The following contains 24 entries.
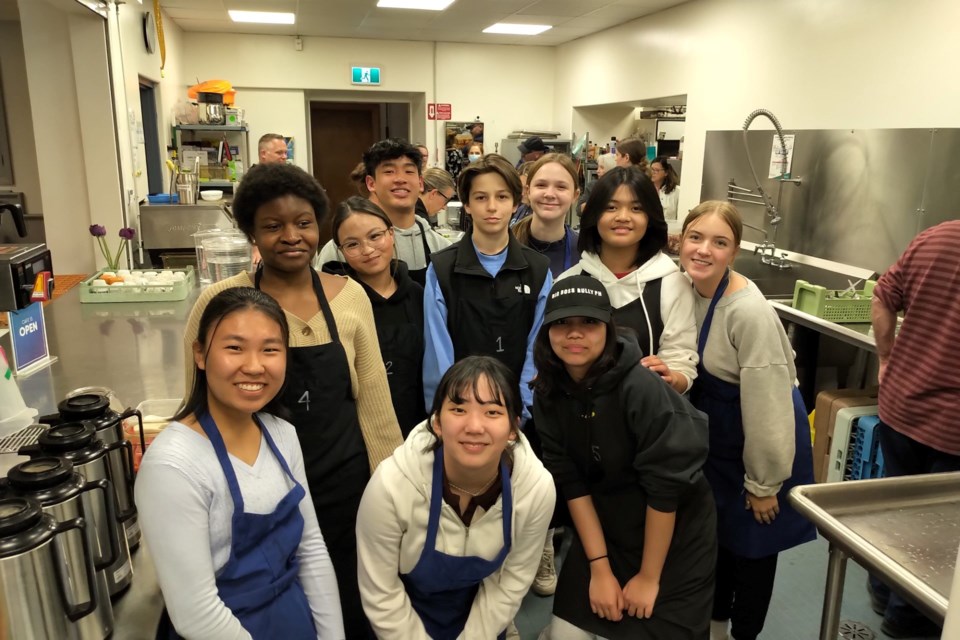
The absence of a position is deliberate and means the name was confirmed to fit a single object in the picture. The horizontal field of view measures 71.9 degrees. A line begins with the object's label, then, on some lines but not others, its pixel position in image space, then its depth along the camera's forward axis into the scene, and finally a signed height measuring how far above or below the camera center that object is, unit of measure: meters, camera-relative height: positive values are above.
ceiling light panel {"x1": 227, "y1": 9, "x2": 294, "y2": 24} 5.83 +1.39
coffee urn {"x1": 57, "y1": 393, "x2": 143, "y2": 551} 1.23 -0.50
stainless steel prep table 1.03 -0.59
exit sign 7.17 +1.06
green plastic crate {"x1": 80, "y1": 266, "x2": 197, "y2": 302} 2.92 -0.52
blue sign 2.02 -0.51
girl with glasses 1.74 -0.31
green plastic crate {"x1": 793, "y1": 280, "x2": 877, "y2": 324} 2.87 -0.53
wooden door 8.41 +0.45
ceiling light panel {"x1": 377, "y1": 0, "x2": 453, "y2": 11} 5.40 +1.38
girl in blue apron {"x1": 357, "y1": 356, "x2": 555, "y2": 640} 1.33 -0.70
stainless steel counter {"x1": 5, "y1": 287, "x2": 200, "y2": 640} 1.93 -0.61
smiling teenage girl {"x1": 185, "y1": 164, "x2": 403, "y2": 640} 1.41 -0.39
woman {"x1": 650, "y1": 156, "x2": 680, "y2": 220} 5.21 -0.02
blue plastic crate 2.60 -1.06
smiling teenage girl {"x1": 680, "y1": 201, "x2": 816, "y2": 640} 1.57 -0.56
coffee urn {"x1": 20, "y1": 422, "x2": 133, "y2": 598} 1.09 -0.51
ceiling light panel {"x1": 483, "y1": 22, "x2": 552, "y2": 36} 6.39 +1.42
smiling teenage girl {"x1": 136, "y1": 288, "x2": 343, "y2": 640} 1.05 -0.54
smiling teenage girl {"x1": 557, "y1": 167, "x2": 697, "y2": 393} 1.66 -0.24
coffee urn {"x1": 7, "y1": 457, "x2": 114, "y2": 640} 0.98 -0.49
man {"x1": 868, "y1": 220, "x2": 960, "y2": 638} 1.84 -0.53
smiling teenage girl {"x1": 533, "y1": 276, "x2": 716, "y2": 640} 1.41 -0.66
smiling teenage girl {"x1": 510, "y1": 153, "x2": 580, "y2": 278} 2.07 -0.11
